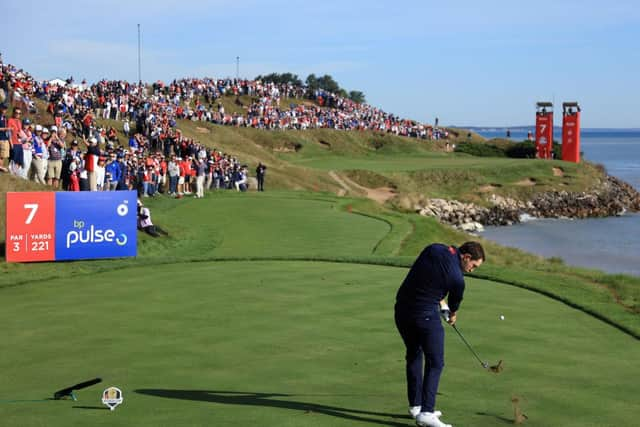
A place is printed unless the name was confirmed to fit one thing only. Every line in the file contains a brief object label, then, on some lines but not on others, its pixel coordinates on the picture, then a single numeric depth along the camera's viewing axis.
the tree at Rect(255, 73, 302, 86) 160.11
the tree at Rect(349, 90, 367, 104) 177.20
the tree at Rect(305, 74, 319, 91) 171.25
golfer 8.14
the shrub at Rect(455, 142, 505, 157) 91.19
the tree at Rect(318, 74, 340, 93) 171.38
